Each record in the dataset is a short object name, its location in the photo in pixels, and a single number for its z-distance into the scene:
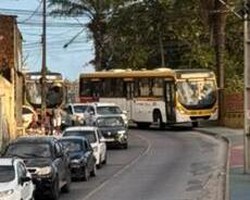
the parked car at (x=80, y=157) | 29.44
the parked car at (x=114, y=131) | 44.75
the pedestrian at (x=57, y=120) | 55.16
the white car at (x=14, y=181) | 18.62
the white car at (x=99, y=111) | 52.94
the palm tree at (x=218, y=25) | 61.66
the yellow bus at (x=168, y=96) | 58.22
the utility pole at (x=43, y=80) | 51.03
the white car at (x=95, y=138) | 34.88
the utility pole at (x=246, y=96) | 28.75
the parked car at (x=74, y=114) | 57.69
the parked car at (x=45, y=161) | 23.36
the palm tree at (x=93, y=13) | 87.44
